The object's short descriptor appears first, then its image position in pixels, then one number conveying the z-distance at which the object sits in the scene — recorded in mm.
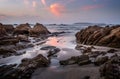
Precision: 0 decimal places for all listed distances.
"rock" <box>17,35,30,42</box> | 13942
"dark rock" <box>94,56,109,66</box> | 6054
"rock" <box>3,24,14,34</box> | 26299
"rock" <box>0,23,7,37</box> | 17811
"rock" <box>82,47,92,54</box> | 8393
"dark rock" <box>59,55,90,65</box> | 6305
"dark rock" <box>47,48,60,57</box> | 8306
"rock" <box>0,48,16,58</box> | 8934
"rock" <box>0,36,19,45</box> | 11233
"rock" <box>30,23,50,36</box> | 21515
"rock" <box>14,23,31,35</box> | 22223
